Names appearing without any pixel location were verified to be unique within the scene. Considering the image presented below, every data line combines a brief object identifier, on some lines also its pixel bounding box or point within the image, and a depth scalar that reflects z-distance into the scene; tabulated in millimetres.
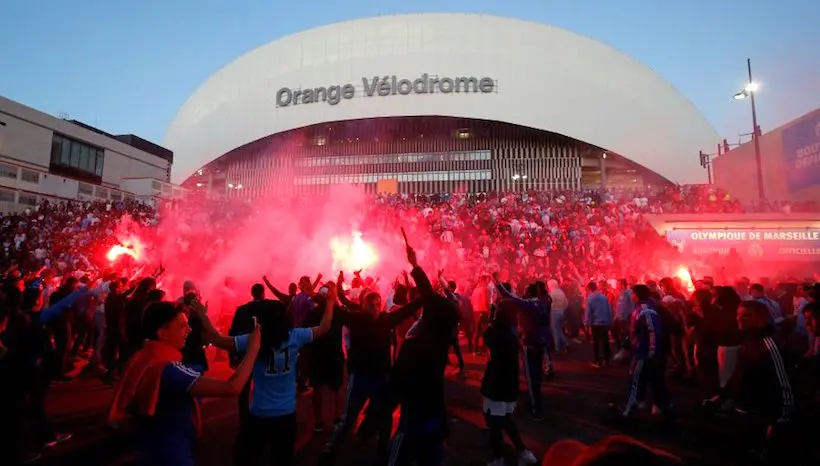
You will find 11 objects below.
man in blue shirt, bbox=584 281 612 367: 8609
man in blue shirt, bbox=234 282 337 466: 3107
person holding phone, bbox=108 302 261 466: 2059
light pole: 19703
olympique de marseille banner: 15852
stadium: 37062
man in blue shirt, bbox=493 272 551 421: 5670
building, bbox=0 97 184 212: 31516
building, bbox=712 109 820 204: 21312
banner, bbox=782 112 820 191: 21109
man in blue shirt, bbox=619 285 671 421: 5316
